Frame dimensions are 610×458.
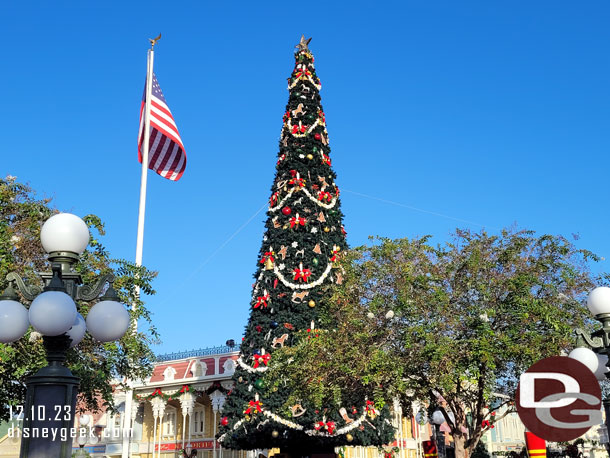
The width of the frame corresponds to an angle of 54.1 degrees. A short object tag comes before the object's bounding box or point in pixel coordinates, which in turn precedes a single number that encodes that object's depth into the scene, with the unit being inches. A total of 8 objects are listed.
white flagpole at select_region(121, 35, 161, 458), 766.5
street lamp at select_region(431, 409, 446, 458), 622.5
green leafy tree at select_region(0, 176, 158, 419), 561.0
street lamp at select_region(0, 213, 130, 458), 210.8
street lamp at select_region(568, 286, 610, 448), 327.6
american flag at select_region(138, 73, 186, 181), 880.9
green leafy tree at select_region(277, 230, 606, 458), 521.7
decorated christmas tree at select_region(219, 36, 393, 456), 673.6
